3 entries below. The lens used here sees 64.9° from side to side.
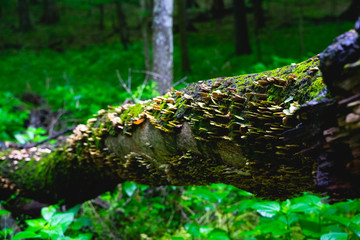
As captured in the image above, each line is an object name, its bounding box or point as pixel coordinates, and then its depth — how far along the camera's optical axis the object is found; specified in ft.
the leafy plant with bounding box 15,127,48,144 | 12.44
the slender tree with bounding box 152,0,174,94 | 19.38
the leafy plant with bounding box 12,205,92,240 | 6.61
